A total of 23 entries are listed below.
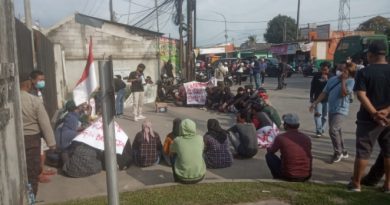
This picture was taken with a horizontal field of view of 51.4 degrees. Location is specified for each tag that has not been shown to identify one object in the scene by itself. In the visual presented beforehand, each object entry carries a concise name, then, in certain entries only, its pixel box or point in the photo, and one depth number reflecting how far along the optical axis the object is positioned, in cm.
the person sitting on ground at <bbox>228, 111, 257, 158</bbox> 732
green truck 2200
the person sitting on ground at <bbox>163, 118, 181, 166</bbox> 672
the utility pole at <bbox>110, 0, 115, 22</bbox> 3518
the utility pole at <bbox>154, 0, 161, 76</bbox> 2121
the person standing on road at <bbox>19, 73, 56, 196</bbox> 491
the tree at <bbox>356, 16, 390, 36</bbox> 6091
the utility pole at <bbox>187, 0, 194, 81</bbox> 1884
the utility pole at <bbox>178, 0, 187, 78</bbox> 2012
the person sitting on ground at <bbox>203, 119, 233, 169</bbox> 673
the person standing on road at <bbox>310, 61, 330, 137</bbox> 888
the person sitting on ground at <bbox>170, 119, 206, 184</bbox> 565
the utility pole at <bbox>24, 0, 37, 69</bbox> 1345
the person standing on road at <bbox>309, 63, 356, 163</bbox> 674
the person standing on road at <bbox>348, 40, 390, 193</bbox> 482
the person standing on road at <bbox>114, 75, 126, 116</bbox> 1226
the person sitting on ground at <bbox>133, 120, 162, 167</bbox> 694
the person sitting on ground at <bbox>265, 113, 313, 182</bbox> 552
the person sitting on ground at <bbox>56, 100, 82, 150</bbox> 705
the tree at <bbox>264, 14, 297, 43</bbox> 8138
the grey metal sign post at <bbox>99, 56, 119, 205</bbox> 324
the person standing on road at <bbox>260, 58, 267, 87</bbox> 2137
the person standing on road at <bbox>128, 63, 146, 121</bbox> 1254
